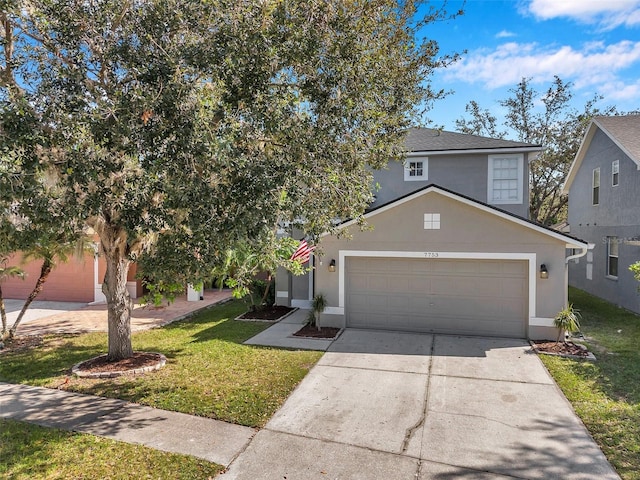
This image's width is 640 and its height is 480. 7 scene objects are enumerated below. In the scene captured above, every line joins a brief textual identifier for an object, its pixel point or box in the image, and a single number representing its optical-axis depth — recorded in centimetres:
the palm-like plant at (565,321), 942
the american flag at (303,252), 1059
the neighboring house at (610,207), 1384
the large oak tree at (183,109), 507
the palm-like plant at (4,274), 1038
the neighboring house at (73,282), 1576
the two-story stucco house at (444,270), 994
